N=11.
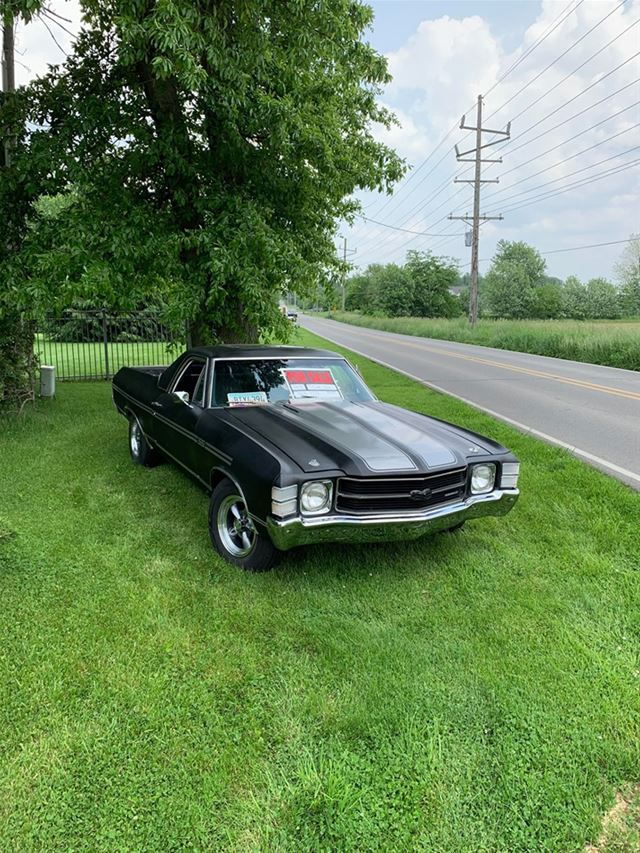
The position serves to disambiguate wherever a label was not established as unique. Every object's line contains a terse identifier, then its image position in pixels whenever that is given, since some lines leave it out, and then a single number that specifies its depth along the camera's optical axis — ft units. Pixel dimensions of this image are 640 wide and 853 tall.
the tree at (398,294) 239.09
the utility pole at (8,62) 30.04
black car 11.07
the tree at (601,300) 223.51
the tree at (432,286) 243.60
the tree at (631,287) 220.84
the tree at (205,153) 21.25
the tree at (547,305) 235.40
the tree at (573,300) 230.68
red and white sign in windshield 15.91
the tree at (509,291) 238.07
